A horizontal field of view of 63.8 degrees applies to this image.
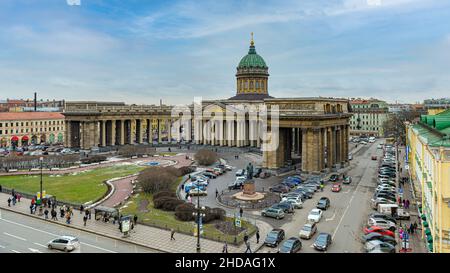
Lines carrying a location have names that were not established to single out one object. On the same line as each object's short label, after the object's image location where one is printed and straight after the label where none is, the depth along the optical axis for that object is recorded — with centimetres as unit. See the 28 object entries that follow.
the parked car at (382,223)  3353
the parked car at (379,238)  2942
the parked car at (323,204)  4131
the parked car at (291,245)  2759
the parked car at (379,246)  2756
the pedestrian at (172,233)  3011
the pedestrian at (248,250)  2778
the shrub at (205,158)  7281
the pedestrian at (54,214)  3590
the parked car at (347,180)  5666
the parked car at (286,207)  3962
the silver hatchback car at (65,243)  2803
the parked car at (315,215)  3631
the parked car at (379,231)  3125
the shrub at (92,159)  7581
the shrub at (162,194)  4299
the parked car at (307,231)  3145
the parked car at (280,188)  4969
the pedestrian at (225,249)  2750
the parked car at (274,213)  3753
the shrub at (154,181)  4731
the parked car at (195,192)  4688
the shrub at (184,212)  3591
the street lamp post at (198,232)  2681
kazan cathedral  6309
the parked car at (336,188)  5081
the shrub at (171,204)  3922
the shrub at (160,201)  4009
